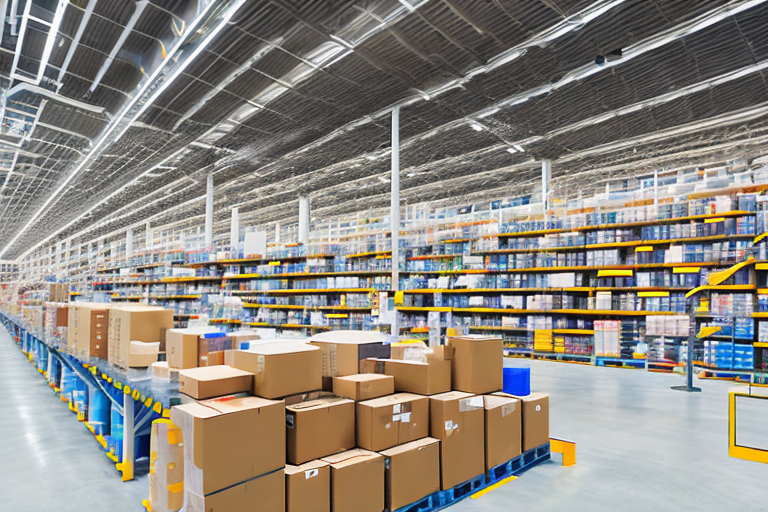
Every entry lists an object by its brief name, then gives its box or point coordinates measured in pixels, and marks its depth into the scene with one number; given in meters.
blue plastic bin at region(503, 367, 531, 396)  3.57
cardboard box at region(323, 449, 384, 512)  2.30
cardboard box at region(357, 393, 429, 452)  2.56
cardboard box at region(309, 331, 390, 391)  2.88
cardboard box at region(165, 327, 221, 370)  3.12
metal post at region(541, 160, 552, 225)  10.73
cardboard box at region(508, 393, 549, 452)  3.34
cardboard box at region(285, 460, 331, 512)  2.18
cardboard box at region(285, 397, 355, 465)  2.33
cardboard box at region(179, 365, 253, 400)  2.27
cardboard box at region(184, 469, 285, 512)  1.94
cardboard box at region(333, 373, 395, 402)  2.69
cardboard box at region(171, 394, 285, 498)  1.94
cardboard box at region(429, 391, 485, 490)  2.78
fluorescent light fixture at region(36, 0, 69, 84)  5.68
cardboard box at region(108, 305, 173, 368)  3.56
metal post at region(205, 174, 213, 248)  13.20
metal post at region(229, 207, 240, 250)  15.82
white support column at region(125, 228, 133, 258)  22.27
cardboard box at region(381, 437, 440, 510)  2.48
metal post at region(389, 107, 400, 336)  8.67
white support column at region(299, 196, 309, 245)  14.63
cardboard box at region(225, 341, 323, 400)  2.37
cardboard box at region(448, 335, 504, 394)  3.20
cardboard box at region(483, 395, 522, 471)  3.03
